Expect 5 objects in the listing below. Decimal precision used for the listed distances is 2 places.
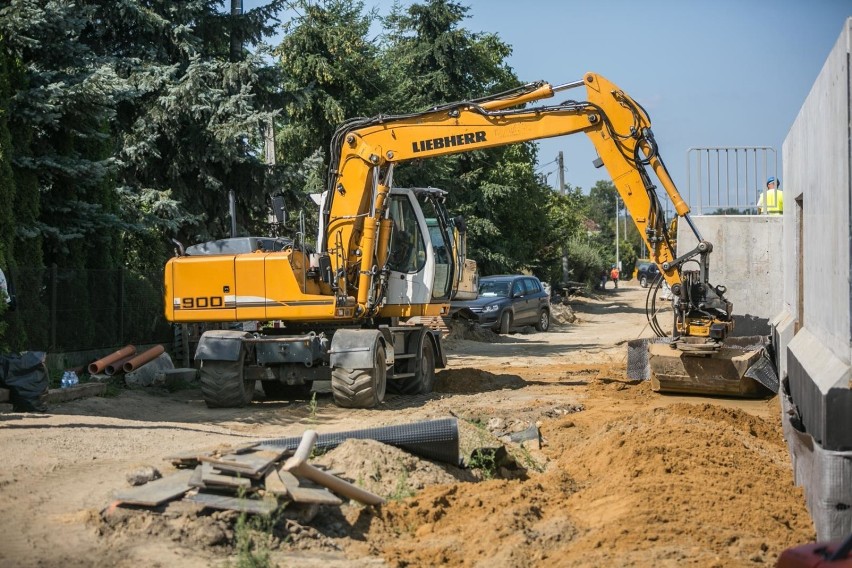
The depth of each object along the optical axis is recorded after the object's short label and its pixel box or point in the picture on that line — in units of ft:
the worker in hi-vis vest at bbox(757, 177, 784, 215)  57.72
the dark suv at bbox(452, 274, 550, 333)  97.19
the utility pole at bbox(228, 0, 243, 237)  74.13
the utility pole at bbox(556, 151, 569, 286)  210.79
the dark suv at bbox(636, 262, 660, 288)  217.77
